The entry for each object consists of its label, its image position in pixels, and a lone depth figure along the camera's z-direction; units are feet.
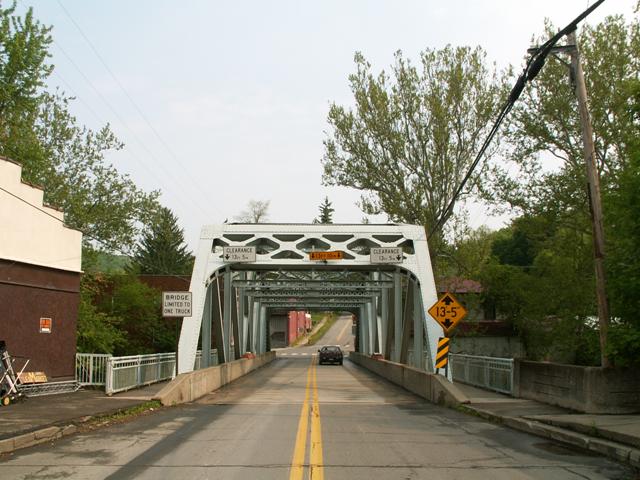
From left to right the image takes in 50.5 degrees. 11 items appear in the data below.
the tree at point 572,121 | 89.04
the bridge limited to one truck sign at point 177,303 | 62.85
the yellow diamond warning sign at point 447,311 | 65.21
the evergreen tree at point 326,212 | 382.81
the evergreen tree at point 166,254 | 236.63
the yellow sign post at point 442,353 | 65.31
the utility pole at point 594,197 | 42.98
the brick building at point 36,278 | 55.31
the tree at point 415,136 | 113.80
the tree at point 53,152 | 81.76
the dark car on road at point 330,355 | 169.89
